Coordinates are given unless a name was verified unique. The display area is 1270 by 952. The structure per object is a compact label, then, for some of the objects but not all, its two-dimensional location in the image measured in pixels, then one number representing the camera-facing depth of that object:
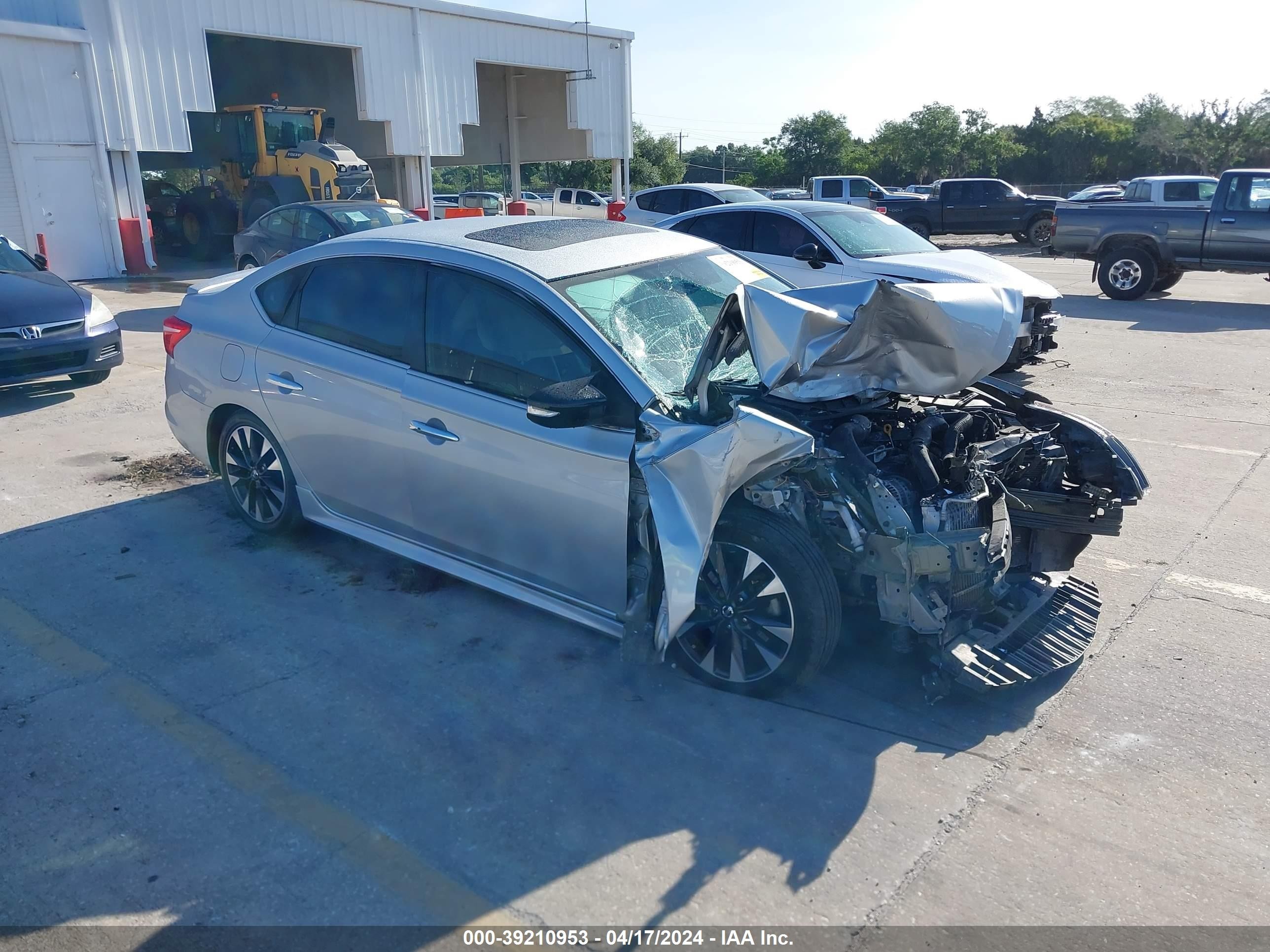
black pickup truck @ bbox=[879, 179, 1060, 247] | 26.33
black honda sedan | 8.43
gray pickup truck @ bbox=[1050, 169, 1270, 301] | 14.30
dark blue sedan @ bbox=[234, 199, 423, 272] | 14.11
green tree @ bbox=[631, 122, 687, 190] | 60.84
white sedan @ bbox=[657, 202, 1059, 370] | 9.38
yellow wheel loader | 20.90
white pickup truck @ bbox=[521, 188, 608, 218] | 31.97
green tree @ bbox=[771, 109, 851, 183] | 56.69
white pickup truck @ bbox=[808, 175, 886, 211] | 30.16
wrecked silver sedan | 3.79
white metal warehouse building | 18.31
